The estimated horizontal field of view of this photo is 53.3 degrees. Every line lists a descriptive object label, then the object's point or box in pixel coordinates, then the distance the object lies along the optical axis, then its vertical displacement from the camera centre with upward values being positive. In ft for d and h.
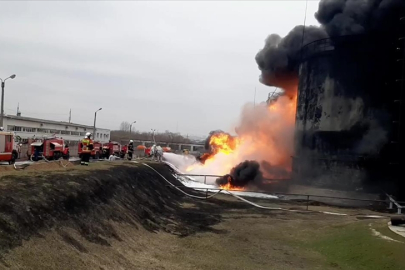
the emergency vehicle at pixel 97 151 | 134.86 -5.95
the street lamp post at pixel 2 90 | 114.11 +10.08
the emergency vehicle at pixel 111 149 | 153.48 -5.74
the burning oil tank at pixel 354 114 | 96.27 +9.83
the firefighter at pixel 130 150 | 113.30 -4.05
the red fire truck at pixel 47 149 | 109.91 -5.47
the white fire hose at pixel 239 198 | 76.58 -12.18
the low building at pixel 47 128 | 219.20 +1.16
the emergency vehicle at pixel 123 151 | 161.29 -6.60
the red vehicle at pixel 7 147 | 91.35 -4.69
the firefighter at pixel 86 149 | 68.49 -2.83
